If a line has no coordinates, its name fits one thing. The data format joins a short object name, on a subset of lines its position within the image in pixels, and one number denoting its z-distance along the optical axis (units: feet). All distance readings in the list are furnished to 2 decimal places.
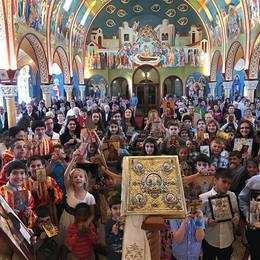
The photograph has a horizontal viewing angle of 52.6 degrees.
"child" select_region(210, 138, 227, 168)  13.84
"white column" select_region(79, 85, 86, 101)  69.90
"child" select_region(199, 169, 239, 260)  9.81
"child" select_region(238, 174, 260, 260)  9.84
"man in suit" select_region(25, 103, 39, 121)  29.12
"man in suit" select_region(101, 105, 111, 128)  24.69
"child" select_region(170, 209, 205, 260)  8.33
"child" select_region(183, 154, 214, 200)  10.30
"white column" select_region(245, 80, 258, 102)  46.44
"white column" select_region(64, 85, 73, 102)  60.37
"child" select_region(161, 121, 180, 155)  15.00
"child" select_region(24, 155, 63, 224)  10.30
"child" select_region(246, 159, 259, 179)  11.49
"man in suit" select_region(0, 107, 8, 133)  29.43
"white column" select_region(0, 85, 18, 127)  34.22
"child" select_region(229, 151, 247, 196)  11.83
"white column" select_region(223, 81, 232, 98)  58.94
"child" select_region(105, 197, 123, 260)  9.31
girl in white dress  10.35
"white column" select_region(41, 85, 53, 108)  46.16
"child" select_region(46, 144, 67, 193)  12.13
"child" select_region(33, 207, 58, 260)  9.65
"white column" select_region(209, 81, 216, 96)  68.53
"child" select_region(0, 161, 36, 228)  8.64
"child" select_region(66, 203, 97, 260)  9.68
